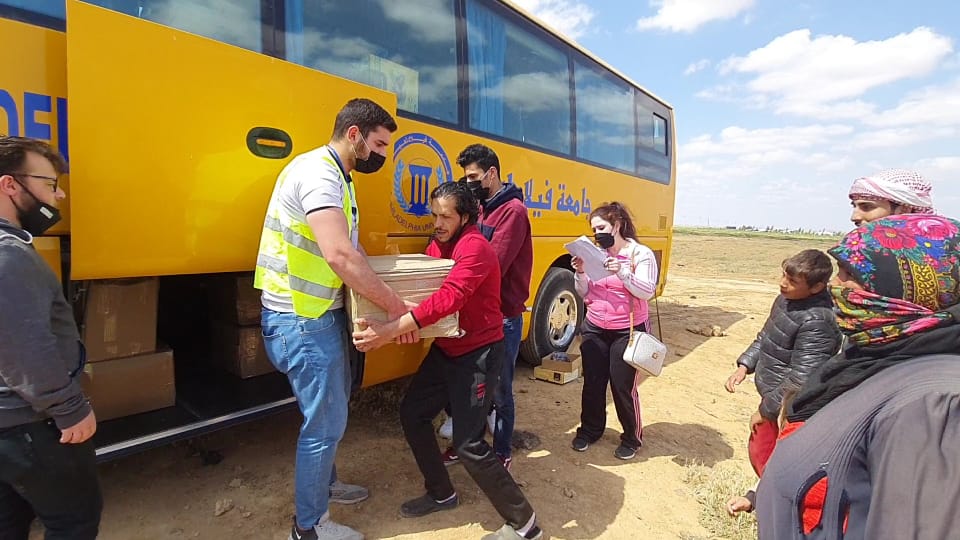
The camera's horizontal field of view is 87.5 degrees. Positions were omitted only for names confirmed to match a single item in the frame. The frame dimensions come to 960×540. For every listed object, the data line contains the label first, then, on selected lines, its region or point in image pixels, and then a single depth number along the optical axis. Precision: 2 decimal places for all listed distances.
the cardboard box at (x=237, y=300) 3.10
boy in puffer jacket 2.54
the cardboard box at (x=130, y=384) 2.42
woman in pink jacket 3.27
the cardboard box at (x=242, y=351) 3.18
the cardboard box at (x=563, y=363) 4.91
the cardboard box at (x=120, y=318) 2.38
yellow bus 1.92
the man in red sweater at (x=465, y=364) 2.29
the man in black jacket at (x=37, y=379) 1.46
